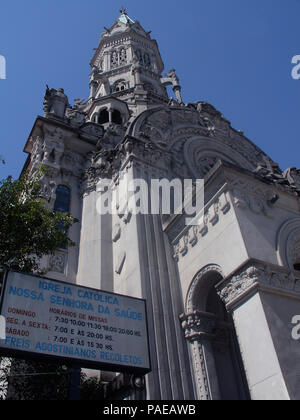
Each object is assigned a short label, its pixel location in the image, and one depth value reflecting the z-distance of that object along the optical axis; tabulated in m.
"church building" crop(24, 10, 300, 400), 10.31
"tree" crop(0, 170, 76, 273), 10.49
